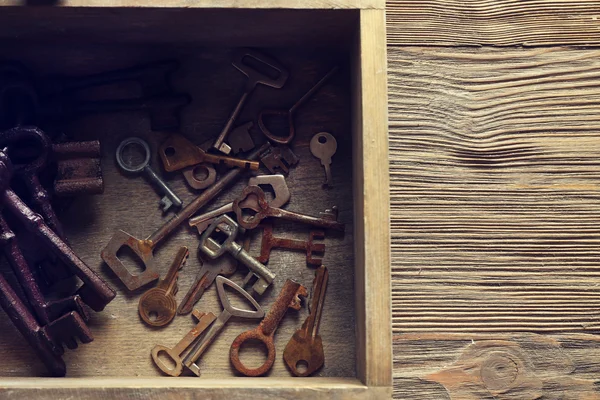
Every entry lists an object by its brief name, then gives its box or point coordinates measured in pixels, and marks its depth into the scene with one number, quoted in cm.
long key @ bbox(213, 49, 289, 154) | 113
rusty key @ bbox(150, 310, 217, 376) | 106
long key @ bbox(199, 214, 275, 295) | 109
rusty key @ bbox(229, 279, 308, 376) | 106
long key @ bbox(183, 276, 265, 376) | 107
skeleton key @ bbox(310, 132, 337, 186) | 112
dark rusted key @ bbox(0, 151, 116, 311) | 102
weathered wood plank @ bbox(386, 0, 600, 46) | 112
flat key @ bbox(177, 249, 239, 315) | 109
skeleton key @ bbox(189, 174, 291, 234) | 111
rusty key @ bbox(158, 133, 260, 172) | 112
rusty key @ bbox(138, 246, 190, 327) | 108
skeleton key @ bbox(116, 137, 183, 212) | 112
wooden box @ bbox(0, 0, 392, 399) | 95
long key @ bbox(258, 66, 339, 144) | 112
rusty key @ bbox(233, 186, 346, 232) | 110
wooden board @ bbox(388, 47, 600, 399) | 107
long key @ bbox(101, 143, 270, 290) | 109
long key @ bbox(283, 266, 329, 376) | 106
